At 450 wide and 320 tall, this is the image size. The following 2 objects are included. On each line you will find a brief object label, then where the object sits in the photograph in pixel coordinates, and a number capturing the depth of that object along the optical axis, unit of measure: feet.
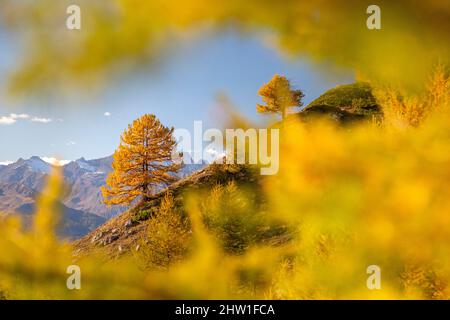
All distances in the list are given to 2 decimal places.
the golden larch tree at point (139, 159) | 62.54
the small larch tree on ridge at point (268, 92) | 83.24
